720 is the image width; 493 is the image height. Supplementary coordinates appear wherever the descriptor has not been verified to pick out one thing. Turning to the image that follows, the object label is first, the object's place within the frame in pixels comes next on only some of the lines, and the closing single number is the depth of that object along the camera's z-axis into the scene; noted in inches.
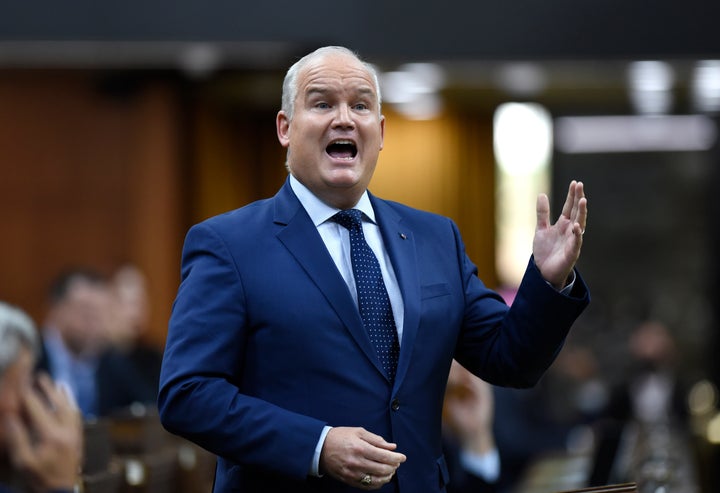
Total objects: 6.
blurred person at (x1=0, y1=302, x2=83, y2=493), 300.5
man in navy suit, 200.5
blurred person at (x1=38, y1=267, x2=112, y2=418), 690.2
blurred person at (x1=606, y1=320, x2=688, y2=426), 904.9
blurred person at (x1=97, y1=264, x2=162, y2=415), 628.1
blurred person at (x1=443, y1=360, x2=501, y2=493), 404.5
